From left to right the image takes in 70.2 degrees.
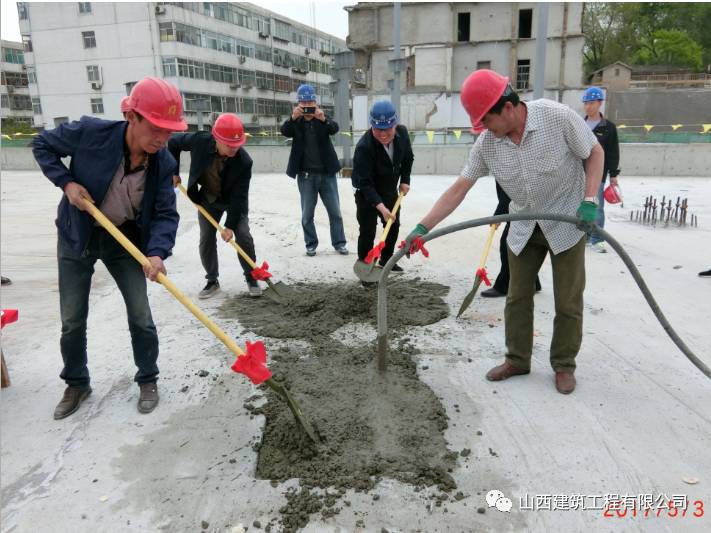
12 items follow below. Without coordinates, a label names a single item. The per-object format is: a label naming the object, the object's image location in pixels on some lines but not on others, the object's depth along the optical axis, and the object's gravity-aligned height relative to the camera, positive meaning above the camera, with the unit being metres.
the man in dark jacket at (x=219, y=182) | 4.17 -0.30
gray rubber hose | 2.52 -0.60
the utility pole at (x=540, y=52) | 7.84 +1.39
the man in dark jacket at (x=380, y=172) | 4.54 -0.26
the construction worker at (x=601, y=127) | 5.66 +0.16
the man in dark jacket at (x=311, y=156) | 5.82 -0.11
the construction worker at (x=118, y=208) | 2.49 -0.30
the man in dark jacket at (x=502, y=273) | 4.41 -1.14
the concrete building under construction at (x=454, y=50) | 30.80 +5.64
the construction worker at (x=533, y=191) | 2.54 -0.26
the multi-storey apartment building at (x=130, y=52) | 30.75 +6.04
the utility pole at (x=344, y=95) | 12.25 +1.27
